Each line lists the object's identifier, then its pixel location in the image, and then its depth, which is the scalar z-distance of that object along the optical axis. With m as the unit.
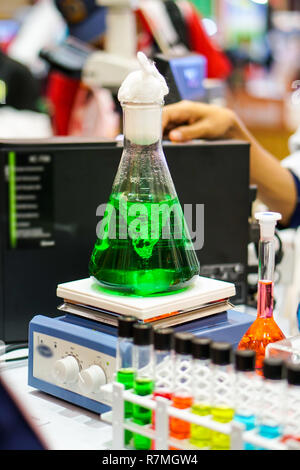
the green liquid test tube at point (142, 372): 1.16
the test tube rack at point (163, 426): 1.09
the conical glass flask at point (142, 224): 1.29
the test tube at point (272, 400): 1.09
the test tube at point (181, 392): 1.14
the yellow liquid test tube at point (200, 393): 1.13
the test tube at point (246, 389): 1.11
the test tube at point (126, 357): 1.18
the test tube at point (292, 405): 1.08
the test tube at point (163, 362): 1.15
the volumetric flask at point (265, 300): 1.26
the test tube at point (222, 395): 1.12
